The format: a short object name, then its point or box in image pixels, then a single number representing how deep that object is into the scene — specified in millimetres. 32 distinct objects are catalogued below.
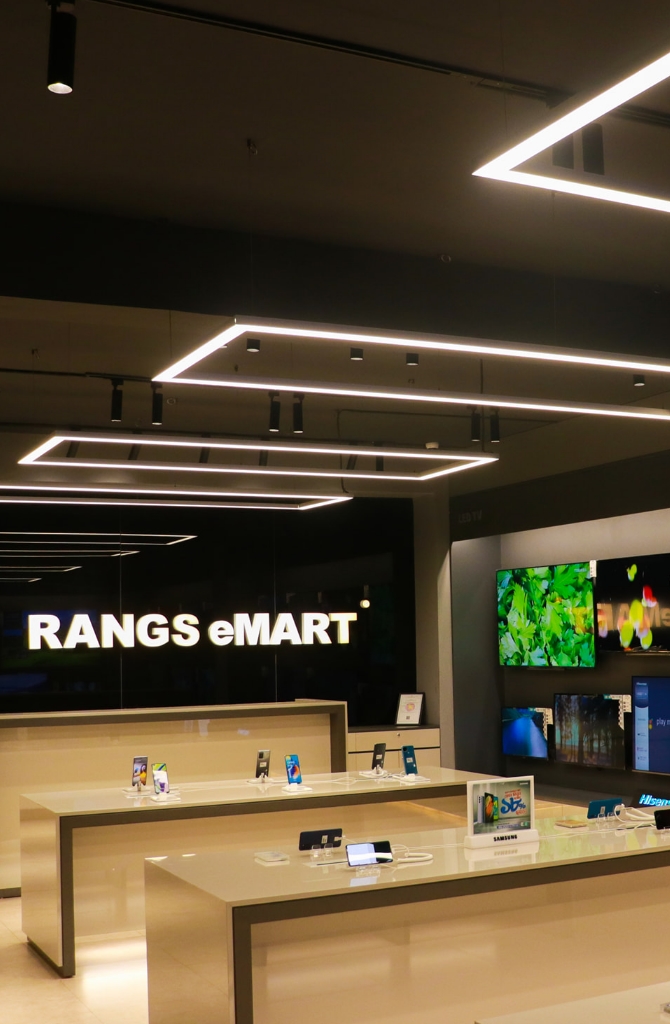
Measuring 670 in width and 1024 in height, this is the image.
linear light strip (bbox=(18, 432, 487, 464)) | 5750
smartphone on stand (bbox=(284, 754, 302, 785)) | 6586
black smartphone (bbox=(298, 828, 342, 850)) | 4422
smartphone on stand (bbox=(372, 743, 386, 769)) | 7031
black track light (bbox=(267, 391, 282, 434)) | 6741
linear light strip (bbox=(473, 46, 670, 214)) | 2072
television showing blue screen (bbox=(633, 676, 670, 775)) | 8094
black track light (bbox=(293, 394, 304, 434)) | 6602
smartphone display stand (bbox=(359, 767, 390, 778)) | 6915
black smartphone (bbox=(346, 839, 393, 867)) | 4152
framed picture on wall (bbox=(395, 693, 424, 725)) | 10711
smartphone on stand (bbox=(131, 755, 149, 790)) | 6461
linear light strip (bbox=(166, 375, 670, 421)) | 4754
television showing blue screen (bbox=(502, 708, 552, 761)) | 9570
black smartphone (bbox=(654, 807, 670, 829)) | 4840
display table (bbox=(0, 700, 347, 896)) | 7668
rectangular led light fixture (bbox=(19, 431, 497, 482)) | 5820
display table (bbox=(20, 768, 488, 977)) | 6039
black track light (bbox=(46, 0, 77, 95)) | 2947
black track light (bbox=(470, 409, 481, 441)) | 6979
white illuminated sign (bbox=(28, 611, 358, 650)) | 9594
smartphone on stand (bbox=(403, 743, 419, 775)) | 6781
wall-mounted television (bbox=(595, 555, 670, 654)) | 8219
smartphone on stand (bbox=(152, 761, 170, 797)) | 6238
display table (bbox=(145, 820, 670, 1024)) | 3668
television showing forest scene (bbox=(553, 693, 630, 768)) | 8609
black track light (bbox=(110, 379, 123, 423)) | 6367
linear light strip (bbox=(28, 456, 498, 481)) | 6367
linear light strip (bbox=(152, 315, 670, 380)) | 3926
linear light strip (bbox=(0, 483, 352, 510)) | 7184
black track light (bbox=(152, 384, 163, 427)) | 6461
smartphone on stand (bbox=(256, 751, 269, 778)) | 6840
